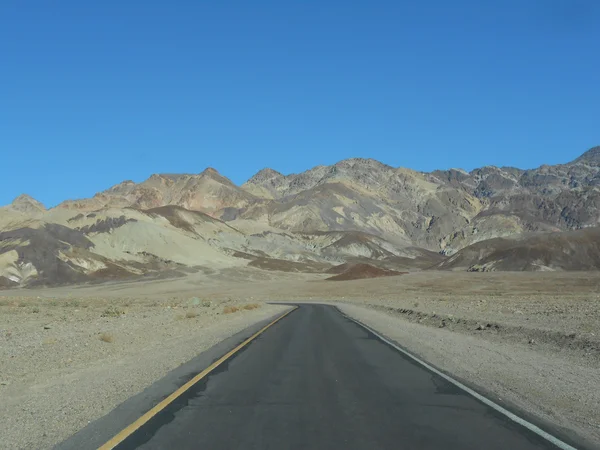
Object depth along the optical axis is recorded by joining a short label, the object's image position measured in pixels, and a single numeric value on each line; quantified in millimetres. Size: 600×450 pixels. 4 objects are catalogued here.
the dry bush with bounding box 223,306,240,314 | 45016
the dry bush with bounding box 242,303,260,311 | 51488
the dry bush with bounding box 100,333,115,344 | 21469
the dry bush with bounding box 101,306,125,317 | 39544
